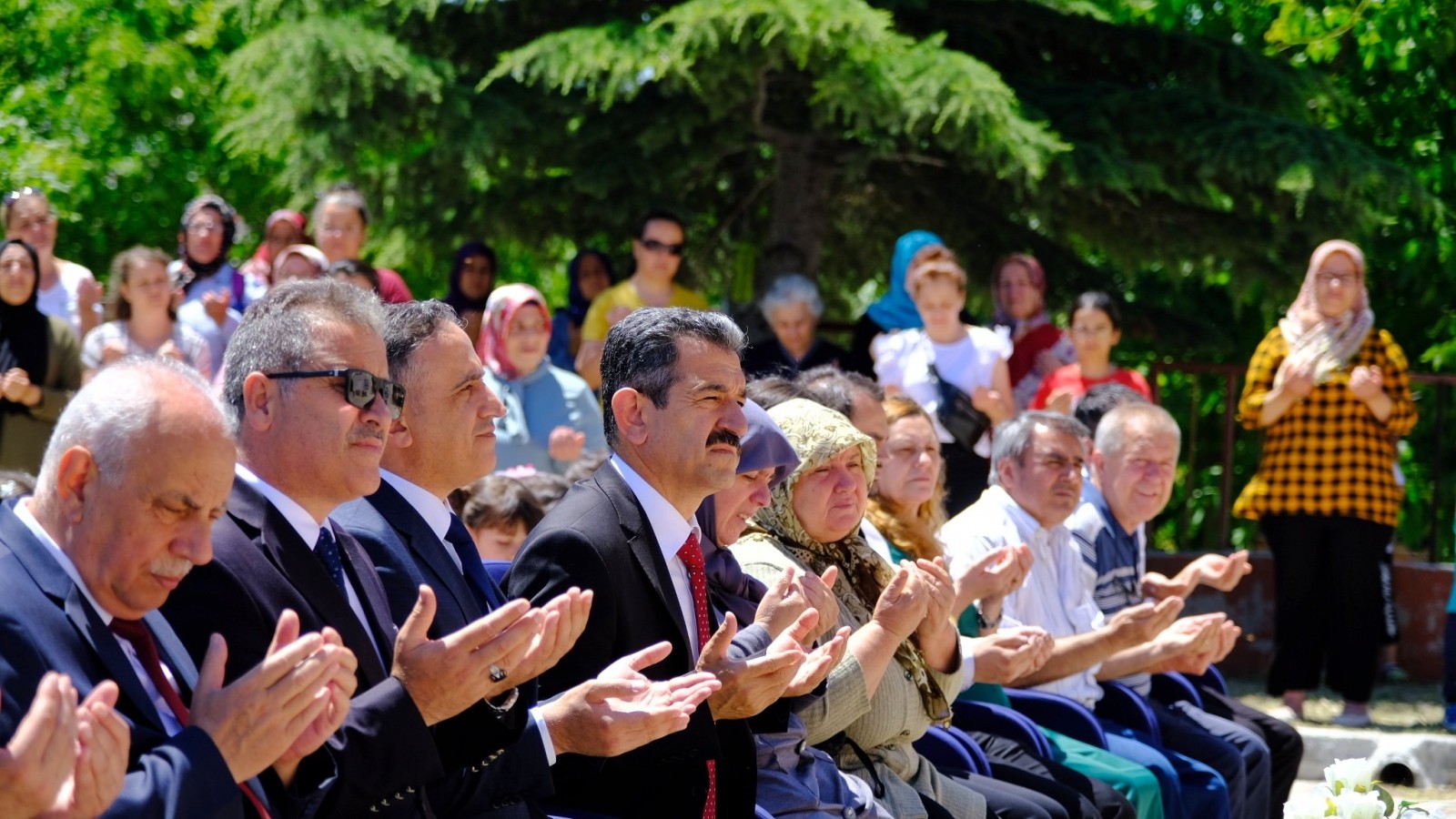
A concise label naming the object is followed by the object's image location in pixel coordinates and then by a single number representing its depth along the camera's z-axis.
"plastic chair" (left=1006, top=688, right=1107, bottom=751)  5.98
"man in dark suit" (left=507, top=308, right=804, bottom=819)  3.84
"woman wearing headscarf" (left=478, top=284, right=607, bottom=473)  7.33
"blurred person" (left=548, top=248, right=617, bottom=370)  8.96
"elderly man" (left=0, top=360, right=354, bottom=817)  2.60
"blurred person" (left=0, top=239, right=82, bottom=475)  7.61
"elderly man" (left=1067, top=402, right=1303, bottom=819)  6.57
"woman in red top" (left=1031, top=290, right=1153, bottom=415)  8.39
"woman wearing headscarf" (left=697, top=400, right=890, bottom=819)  4.32
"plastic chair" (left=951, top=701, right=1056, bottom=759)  5.67
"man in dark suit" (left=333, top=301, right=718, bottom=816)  3.43
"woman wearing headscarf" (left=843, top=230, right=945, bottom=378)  8.46
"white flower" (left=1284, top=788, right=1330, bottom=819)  4.08
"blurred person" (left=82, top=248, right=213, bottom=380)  7.64
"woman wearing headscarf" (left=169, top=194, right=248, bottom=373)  8.16
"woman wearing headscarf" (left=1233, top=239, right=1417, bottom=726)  8.48
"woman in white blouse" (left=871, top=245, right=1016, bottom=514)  7.99
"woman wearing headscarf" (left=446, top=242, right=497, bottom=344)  8.71
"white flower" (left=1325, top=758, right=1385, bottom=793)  4.23
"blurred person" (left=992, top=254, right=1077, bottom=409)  8.67
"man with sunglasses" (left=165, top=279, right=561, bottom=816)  3.05
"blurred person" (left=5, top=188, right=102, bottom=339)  8.19
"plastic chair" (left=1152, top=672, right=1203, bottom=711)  6.94
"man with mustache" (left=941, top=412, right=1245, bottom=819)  5.95
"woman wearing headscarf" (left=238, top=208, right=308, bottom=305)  8.49
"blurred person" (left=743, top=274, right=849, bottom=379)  8.45
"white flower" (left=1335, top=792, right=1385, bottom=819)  4.05
